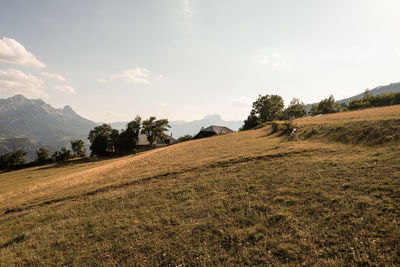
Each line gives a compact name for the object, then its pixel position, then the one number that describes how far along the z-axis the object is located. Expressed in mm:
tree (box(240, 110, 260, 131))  87750
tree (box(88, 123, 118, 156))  80938
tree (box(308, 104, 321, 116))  108788
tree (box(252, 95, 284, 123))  90188
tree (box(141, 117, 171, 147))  80750
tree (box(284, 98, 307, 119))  106675
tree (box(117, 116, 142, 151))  85500
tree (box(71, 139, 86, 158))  88438
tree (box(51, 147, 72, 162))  82356
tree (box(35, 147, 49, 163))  80188
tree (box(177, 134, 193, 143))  112450
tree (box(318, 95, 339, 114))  106500
